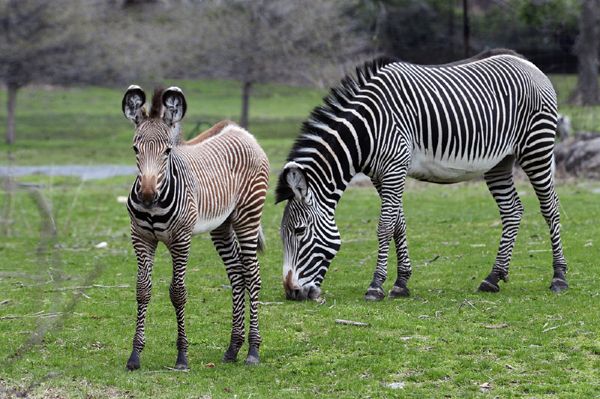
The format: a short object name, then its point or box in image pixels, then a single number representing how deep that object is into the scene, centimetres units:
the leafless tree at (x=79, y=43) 6737
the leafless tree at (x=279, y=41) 7150
